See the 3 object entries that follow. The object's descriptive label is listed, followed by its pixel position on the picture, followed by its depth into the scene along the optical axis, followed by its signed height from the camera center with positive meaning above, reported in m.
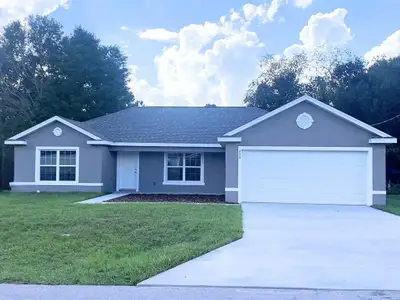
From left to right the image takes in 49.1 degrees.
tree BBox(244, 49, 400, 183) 26.73 +6.06
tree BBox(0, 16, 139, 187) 34.81 +7.35
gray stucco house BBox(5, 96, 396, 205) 16.91 +0.37
